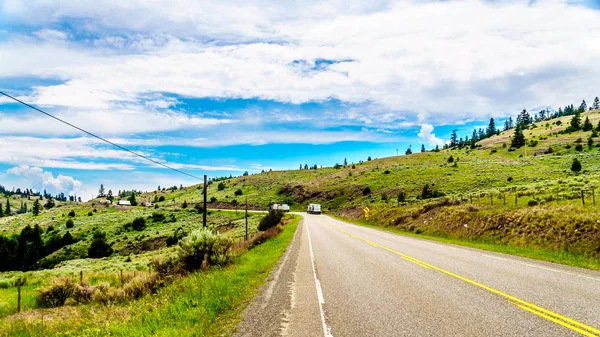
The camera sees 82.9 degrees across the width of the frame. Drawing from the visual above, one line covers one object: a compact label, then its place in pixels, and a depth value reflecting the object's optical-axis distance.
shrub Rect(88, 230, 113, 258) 61.56
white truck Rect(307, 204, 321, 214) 77.69
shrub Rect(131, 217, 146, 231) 80.66
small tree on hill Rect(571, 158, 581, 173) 55.47
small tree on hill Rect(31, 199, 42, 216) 133.76
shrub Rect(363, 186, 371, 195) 84.31
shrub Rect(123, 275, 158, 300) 13.56
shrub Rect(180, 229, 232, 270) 15.91
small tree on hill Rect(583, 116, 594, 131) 124.32
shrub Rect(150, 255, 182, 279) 15.47
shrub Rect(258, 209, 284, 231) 43.27
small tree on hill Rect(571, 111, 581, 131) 131.34
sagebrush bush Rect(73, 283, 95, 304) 15.53
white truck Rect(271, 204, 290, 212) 82.91
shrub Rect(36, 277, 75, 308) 15.63
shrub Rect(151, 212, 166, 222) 86.62
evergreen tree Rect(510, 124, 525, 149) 122.38
